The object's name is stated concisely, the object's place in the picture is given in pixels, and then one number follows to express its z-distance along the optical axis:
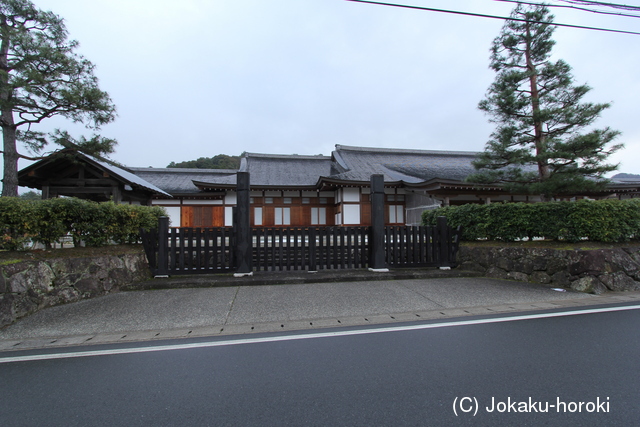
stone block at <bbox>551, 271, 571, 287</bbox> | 5.72
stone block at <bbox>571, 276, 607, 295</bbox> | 5.41
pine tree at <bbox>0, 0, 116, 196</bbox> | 7.52
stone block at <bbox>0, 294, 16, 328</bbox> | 3.98
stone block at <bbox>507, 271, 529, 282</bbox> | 6.29
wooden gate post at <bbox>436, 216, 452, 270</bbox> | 7.41
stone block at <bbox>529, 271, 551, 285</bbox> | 6.02
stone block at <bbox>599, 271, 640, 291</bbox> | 5.47
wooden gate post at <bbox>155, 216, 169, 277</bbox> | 6.44
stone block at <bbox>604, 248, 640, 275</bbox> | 5.59
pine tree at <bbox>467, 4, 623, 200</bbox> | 7.39
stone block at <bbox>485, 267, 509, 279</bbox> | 6.61
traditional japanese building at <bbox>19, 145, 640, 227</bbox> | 11.44
